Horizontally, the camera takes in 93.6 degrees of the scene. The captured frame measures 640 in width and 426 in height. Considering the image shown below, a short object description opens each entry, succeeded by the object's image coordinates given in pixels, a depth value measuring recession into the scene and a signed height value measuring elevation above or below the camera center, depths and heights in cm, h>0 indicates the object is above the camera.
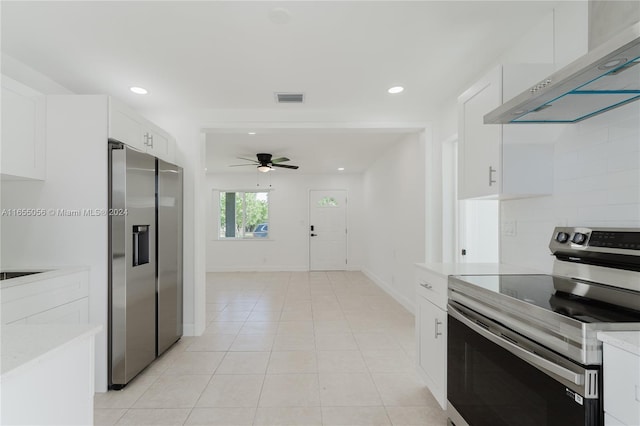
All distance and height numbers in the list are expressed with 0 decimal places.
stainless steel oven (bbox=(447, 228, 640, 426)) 93 -45
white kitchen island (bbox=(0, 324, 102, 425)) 68 -41
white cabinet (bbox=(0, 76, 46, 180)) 191 +55
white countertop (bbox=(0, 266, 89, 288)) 174 -40
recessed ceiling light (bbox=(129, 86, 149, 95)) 282 +117
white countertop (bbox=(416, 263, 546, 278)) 187 -37
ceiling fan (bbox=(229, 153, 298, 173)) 529 +93
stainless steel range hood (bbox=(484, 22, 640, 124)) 93 +49
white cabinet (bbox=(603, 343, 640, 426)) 81 -48
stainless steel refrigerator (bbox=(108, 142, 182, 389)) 223 -39
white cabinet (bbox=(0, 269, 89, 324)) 170 -54
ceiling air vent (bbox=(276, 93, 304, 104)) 299 +118
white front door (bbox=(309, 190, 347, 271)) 772 -44
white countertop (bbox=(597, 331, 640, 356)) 81 -36
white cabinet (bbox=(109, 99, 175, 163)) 233 +71
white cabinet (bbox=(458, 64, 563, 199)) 173 +40
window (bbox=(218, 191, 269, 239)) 768 -5
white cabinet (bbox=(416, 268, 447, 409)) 182 -78
